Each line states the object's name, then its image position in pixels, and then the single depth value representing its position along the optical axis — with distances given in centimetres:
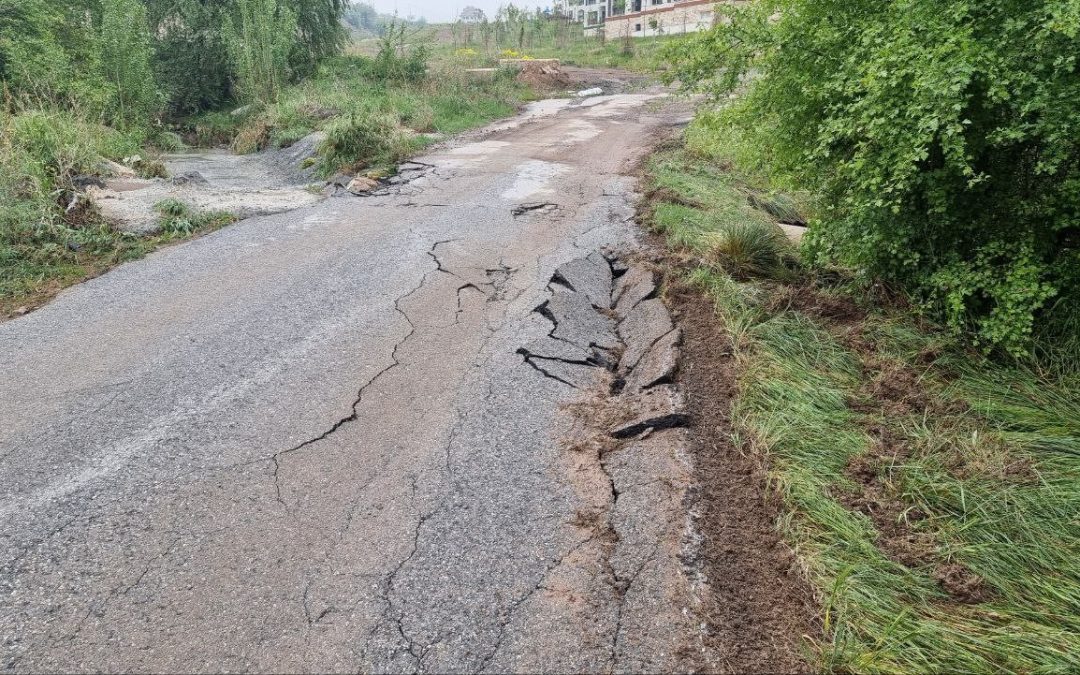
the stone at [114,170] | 933
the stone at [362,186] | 950
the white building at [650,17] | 3709
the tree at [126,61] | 1372
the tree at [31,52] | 1202
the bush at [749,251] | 577
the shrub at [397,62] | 1956
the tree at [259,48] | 1612
